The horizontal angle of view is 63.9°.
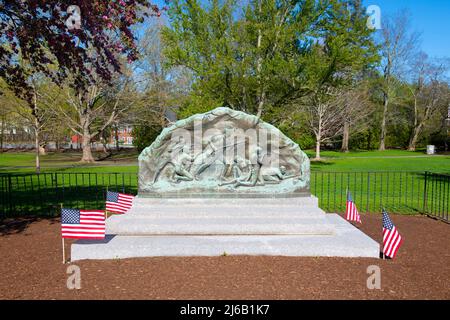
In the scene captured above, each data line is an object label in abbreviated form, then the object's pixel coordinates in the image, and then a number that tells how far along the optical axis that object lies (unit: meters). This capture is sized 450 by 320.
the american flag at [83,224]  5.73
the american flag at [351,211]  8.03
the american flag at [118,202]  7.52
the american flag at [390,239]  5.92
